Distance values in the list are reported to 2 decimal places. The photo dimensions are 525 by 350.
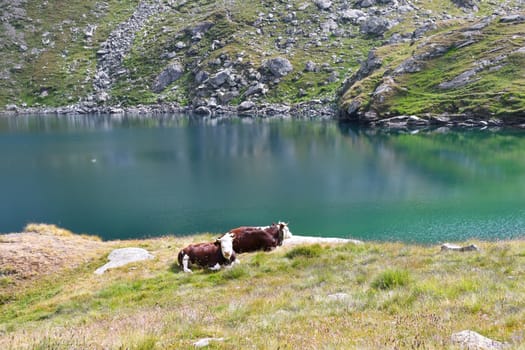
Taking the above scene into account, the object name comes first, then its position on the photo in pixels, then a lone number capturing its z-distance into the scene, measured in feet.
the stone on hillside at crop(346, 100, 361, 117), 422.00
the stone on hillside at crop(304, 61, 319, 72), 574.56
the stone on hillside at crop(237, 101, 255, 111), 540.11
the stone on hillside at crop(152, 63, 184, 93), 624.18
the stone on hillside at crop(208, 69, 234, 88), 571.69
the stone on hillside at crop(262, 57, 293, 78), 572.10
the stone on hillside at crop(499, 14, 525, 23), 469.98
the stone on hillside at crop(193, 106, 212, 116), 545.81
